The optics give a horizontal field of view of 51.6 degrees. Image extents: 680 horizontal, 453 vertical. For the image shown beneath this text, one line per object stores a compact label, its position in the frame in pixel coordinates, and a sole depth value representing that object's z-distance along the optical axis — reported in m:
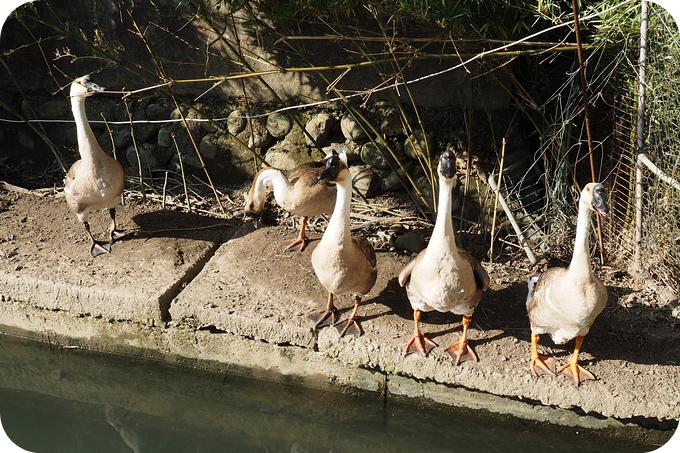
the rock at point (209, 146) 6.91
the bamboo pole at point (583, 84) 4.28
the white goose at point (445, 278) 4.27
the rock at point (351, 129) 6.41
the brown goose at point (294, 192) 5.34
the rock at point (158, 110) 6.96
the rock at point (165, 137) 7.00
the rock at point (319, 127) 6.53
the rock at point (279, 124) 6.72
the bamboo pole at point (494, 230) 5.22
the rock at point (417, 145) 5.91
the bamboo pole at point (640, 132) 4.62
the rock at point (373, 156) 6.45
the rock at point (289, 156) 6.71
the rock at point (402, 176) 6.38
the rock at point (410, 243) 5.77
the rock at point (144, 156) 7.09
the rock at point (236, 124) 6.77
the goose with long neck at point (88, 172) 5.49
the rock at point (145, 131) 7.07
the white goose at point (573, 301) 4.16
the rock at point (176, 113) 6.82
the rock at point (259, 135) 6.81
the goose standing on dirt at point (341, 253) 4.52
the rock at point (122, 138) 7.12
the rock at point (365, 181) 6.44
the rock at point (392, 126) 6.27
